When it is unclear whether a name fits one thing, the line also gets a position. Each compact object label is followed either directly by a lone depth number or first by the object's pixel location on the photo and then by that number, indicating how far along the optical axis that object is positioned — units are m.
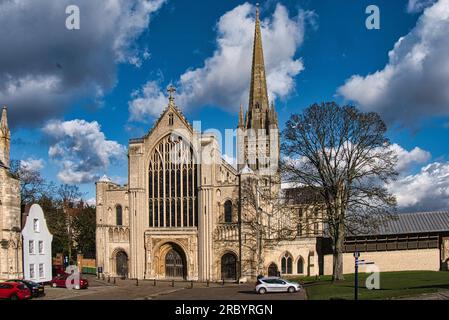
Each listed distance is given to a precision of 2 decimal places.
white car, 32.31
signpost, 21.56
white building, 41.59
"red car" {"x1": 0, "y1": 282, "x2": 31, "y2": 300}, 29.62
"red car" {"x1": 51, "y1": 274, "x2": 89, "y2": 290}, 39.38
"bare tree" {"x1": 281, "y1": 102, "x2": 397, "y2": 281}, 33.22
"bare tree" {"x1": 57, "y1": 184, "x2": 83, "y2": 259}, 67.44
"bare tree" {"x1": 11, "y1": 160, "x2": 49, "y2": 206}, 61.88
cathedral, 48.69
